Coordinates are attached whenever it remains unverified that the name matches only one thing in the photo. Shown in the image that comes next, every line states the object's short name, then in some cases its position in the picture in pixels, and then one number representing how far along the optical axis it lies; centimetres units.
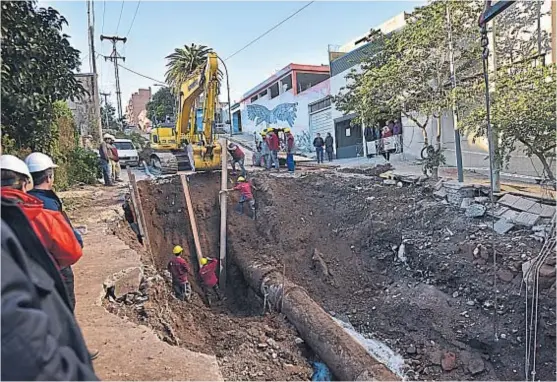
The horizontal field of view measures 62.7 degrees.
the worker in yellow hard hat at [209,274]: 905
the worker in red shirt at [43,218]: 232
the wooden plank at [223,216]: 973
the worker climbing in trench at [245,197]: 1118
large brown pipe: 499
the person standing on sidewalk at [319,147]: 1925
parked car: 2045
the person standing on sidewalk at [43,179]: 313
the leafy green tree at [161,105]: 4058
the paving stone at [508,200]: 802
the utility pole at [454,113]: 937
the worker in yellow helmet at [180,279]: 821
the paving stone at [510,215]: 768
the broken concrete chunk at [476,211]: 835
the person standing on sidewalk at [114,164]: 1376
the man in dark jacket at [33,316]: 121
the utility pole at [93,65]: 1795
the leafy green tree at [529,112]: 679
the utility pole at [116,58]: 3029
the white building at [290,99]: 2594
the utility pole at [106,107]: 4121
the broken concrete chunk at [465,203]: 882
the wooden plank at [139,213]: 991
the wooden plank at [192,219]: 1000
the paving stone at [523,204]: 759
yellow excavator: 1148
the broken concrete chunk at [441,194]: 974
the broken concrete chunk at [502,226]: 754
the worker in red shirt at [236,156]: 1291
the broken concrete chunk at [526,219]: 727
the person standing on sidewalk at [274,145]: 1570
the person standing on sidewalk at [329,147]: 2041
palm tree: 2986
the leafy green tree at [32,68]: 499
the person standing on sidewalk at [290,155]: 1528
